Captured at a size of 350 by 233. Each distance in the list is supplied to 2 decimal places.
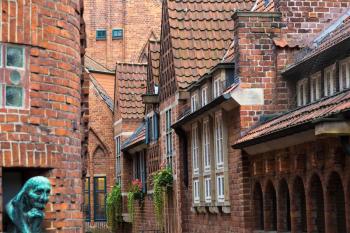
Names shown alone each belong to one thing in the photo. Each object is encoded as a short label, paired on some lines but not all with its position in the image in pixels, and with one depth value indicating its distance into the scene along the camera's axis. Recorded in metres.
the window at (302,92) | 18.94
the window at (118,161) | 40.71
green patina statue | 7.14
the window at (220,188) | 20.94
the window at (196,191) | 24.07
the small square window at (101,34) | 57.31
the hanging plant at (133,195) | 34.41
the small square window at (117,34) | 57.25
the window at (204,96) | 23.61
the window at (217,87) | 21.90
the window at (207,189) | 22.61
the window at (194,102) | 25.20
